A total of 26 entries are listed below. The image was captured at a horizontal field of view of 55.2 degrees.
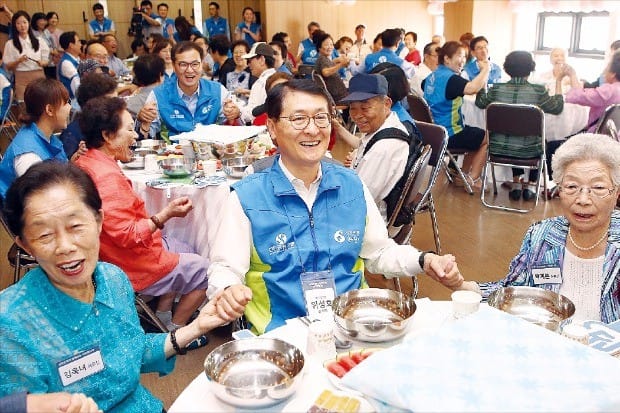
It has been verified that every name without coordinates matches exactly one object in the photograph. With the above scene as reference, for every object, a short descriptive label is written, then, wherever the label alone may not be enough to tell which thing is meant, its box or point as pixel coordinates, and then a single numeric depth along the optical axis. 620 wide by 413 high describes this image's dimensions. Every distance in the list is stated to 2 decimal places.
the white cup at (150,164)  3.51
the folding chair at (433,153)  3.51
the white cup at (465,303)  1.47
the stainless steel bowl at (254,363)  1.40
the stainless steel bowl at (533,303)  1.66
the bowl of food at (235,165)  3.28
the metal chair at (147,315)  2.78
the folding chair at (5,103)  6.18
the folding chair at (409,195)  3.16
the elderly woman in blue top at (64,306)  1.38
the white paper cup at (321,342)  1.44
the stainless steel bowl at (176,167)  3.29
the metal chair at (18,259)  3.11
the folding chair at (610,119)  4.55
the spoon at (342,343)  1.50
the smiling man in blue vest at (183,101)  4.22
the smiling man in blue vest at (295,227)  1.95
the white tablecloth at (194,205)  3.13
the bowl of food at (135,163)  3.56
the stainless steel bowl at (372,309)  1.51
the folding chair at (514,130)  4.88
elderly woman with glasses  1.87
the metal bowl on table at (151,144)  3.91
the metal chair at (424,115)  5.51
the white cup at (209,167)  3.32
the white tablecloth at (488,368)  1.09
